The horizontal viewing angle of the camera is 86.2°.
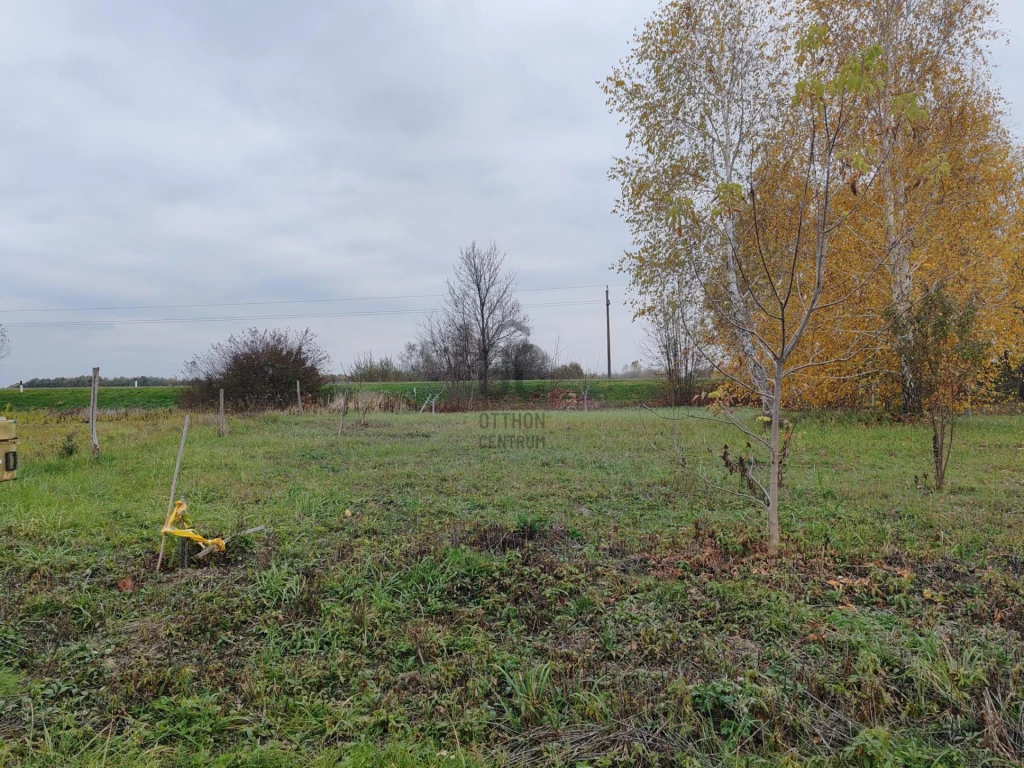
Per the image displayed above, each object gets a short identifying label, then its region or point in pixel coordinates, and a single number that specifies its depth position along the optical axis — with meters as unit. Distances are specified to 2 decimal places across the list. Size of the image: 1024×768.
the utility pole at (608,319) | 34.72
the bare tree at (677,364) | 20.28
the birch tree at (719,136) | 9.80
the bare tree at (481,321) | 27.74
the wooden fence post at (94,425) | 7.70
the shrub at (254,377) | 19.80
